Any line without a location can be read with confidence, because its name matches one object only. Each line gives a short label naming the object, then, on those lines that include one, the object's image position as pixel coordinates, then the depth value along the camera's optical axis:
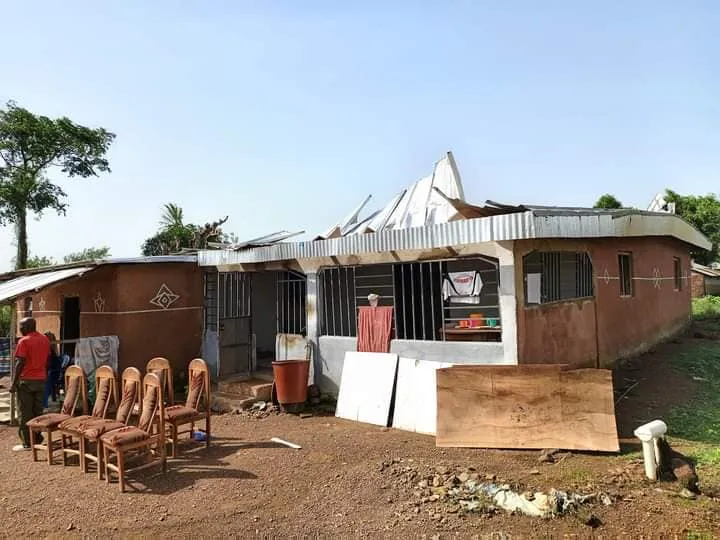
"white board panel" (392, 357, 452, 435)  6.94
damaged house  6.79
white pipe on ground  4.84
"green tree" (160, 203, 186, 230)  34.47
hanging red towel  8.05
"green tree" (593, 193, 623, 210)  28.16
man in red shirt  6.61
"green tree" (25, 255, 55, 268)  28.73
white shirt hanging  7.37
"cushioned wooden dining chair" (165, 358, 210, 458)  6.12
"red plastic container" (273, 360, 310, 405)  8.33
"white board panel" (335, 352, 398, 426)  7.54
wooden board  5.82
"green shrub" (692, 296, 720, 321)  17.60
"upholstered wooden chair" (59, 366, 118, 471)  5.92
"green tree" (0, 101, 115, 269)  20.30
